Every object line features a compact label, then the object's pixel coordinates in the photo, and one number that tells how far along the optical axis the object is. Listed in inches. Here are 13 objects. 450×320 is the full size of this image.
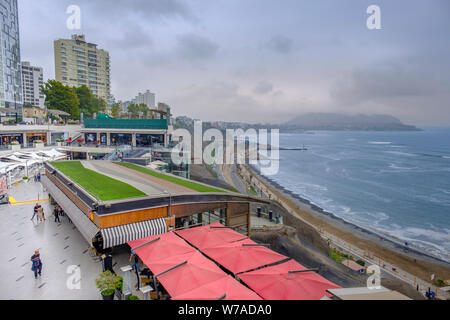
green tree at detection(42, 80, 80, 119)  2363.4
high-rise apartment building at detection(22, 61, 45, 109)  5900.6
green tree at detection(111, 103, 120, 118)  3313.7
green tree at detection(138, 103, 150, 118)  3841.0
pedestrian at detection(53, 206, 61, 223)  623.6
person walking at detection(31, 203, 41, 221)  615.2
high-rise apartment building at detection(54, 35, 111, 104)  3759.8
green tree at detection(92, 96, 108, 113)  3011.8
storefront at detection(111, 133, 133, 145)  1775.3
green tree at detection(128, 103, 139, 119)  3649.1
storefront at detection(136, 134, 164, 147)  1706.1
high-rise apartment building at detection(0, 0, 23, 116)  2827.3
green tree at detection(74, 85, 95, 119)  2876.5
